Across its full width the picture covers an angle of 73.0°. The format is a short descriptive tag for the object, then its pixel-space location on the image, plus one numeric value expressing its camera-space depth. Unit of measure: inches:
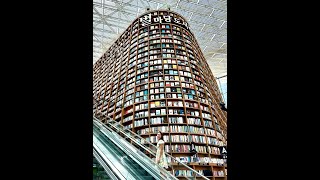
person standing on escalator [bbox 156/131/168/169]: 150.6
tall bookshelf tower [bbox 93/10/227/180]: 213.0
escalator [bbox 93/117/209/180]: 118.8
